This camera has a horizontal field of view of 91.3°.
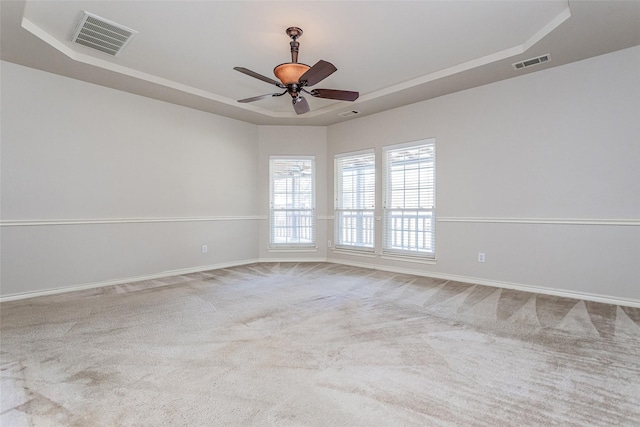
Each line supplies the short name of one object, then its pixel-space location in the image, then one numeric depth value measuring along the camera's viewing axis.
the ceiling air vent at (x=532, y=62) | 3.42
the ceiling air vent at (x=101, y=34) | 2.90
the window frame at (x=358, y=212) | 5.55
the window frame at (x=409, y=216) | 4.79
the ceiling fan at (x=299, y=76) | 2.85
